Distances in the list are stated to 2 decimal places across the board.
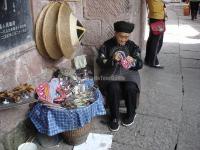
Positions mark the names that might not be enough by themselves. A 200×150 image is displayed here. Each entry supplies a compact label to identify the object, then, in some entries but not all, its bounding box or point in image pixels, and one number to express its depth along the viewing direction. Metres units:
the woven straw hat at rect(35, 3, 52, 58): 2.47
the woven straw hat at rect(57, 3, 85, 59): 2.45
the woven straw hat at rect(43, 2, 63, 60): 2.48
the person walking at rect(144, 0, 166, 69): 3.87
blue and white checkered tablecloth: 2.19
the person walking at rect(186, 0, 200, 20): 8.82
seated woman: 2.63
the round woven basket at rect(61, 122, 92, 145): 2.31
